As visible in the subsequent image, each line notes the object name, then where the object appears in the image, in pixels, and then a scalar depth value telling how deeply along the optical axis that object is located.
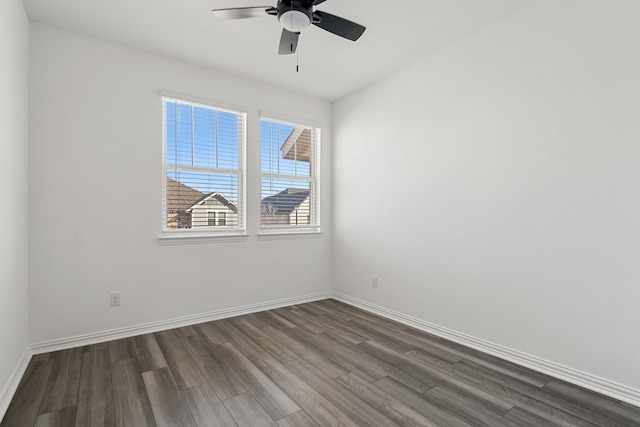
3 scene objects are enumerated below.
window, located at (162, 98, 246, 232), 3.42
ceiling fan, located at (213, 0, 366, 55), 2.06
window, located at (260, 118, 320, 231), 4.10
